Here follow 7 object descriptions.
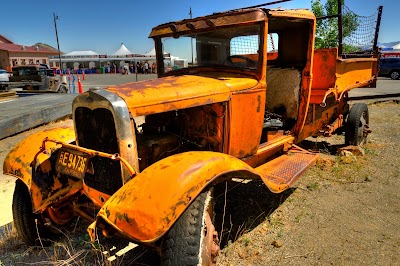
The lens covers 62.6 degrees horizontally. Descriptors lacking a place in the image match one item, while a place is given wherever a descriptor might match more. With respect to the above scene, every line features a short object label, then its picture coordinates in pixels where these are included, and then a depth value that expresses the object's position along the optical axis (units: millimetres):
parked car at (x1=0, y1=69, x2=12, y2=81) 20311
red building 40562
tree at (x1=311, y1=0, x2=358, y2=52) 9594
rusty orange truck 2395
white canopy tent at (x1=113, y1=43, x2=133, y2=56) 45406
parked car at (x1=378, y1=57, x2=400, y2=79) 23109
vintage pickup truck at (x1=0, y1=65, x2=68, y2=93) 17547
